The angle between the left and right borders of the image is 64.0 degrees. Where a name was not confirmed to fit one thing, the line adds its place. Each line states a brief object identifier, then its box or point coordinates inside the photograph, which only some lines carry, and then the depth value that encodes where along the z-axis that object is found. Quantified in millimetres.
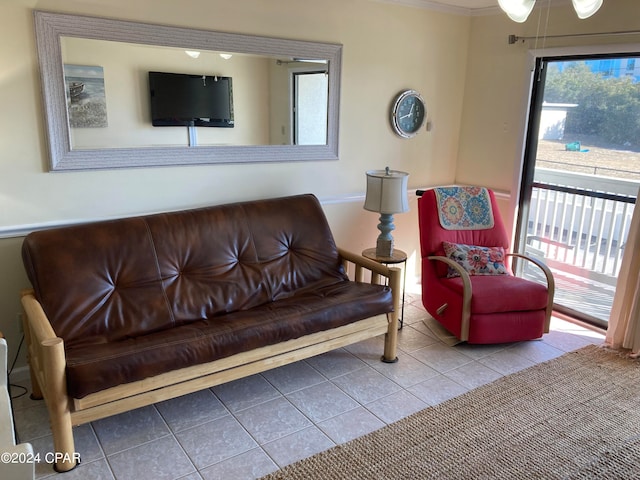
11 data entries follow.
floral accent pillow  3549
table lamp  3409
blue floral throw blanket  3707
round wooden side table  3436
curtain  3238
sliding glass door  3463
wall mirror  2701
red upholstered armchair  3246
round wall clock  4008
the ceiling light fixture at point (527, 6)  1877
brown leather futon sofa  2201
